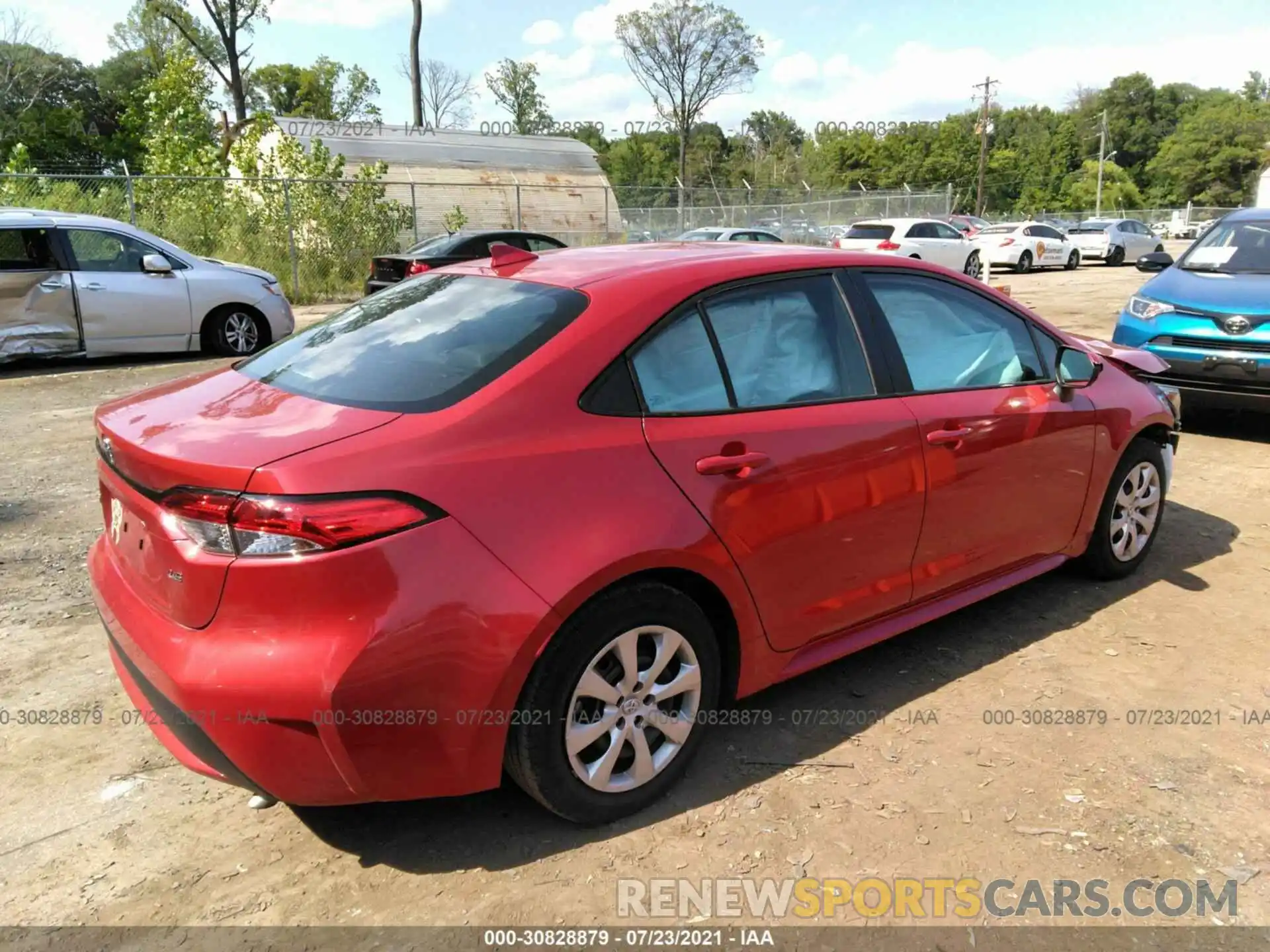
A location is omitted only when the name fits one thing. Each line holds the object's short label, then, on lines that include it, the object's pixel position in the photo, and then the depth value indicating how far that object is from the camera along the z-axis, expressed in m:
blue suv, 6.55
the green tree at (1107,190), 70.25
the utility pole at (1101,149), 59.45
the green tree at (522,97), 66.75
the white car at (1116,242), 30.75
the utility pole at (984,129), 57.28
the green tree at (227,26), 33.81
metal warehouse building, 25.94
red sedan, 2.17
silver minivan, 9.66
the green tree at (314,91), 63.34
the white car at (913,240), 20.70
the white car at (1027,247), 27.64
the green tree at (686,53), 54.47
